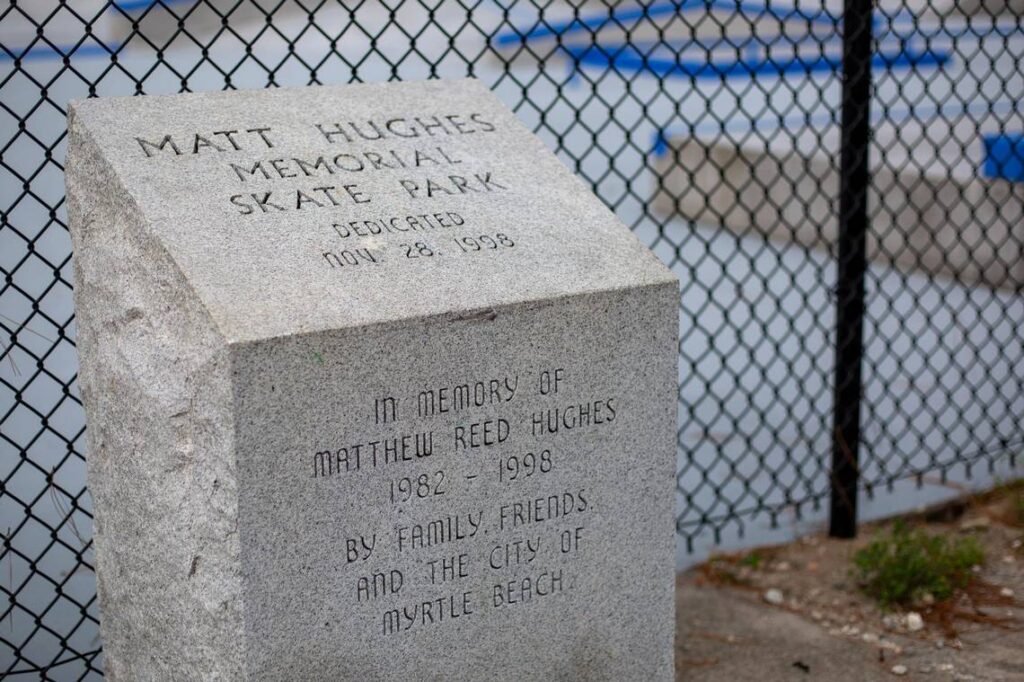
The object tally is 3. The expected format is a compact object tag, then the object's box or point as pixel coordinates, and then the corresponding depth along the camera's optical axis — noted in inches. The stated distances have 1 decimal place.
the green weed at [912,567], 147.0
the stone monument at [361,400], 92.5
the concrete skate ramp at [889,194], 262.5
